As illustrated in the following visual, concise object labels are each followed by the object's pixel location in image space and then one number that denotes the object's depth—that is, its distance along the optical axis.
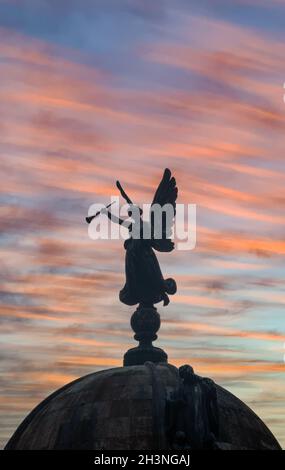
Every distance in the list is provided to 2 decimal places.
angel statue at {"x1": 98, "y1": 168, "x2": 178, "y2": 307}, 48.78
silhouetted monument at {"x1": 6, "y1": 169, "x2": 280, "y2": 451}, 39.62
